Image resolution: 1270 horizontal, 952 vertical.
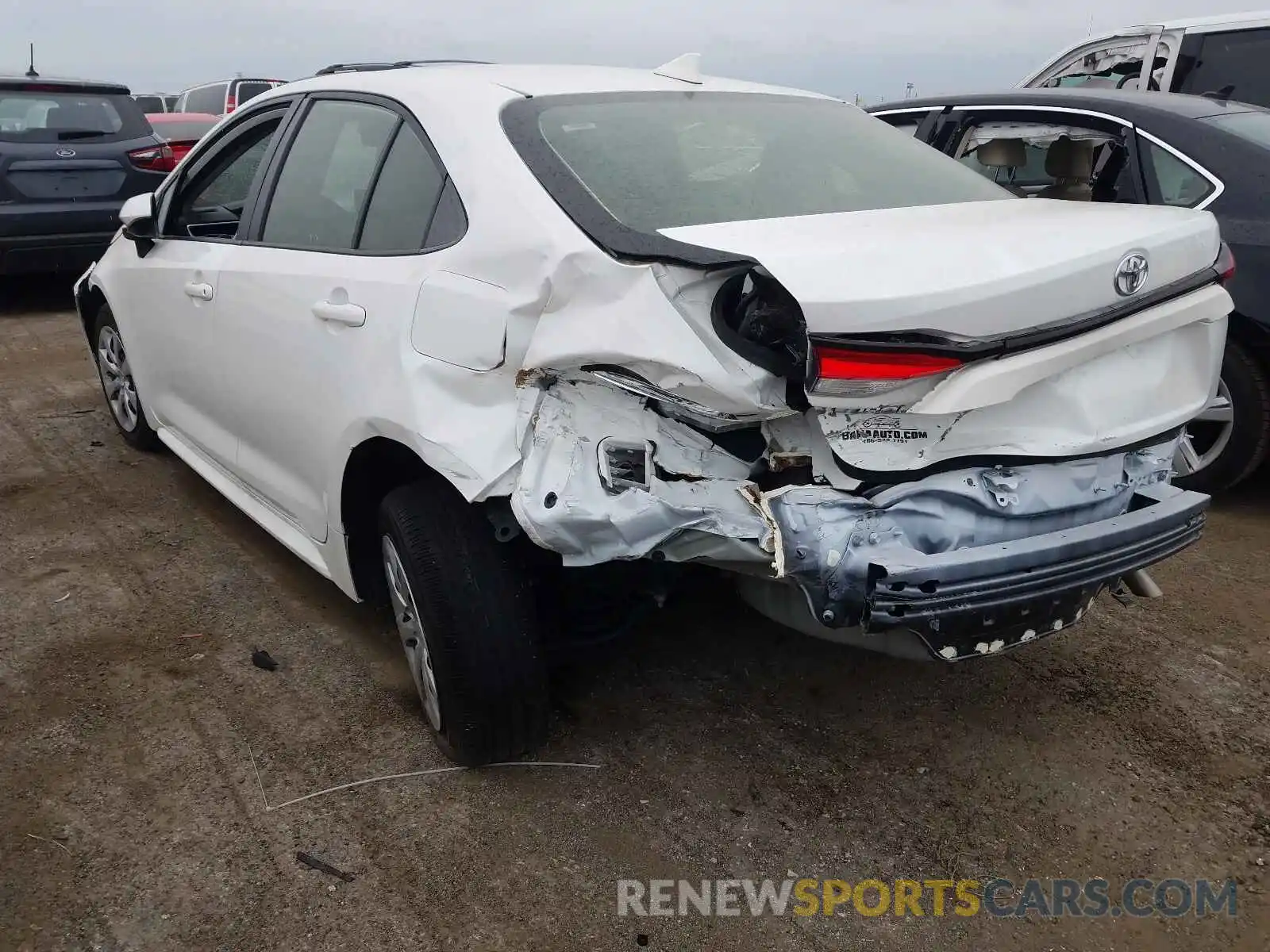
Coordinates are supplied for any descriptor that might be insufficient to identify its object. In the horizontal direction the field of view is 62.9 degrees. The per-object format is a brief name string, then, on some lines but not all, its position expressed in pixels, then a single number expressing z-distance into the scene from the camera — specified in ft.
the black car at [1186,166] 12.47
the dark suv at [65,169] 23.73
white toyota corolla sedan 6.55
